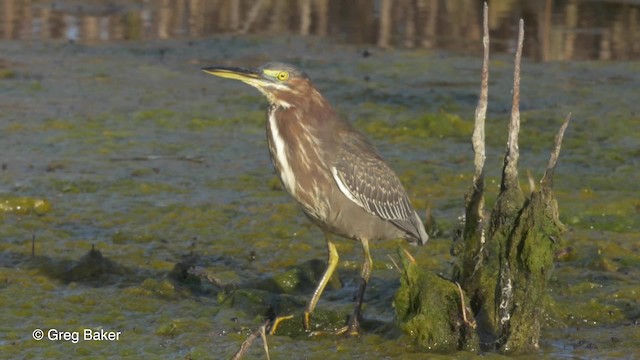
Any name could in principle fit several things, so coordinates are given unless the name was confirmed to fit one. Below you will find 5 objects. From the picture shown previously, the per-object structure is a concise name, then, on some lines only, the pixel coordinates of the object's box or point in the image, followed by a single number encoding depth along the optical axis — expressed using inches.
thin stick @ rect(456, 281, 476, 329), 458.6
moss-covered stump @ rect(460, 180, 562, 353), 451.5
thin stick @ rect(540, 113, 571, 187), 428.7
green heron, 508.4
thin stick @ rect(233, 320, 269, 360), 385.4
